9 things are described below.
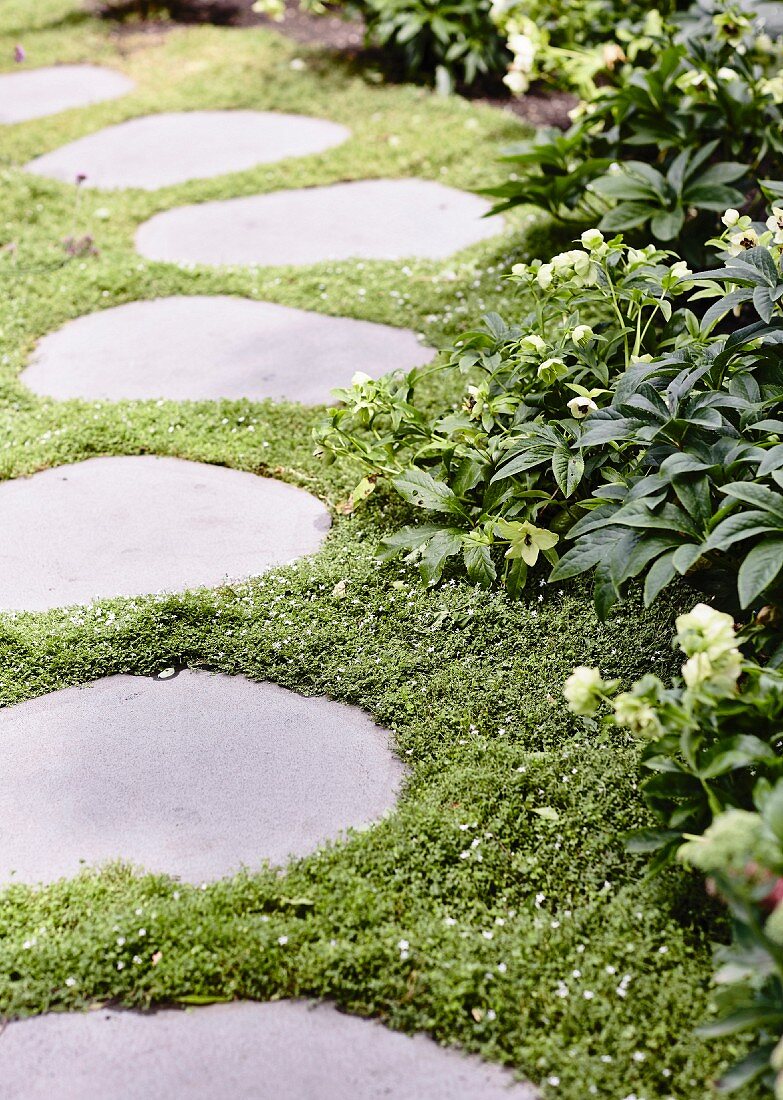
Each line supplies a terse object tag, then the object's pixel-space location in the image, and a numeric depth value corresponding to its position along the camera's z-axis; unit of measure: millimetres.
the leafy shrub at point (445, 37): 5297
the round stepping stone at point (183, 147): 4703
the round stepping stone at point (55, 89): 5461
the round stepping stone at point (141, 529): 2488
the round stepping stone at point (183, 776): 1883
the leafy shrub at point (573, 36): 4227
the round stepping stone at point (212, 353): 3242
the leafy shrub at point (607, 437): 2018
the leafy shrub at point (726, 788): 1324
